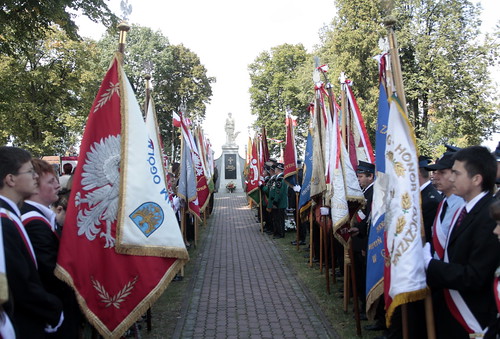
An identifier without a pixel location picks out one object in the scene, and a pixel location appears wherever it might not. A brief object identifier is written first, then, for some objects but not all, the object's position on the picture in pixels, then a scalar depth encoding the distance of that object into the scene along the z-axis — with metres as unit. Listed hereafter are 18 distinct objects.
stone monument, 37.44
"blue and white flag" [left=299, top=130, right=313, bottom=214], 8.86
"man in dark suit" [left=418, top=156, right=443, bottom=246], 4.29
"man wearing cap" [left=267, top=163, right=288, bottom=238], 12.97
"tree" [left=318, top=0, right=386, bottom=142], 27.70
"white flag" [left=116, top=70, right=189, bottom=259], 3.56
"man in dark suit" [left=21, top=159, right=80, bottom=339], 3.19
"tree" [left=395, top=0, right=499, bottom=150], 25.98
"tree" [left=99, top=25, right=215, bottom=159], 39.69
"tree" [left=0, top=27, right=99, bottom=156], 26.86
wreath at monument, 36.38
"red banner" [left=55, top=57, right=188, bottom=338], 3.41
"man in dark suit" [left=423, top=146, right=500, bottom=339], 2.96
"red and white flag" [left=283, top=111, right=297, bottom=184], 11.06
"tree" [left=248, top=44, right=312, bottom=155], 45.59
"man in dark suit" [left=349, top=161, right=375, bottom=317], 5.97
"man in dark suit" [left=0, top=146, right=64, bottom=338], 2.58
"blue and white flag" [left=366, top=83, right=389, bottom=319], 4.18
